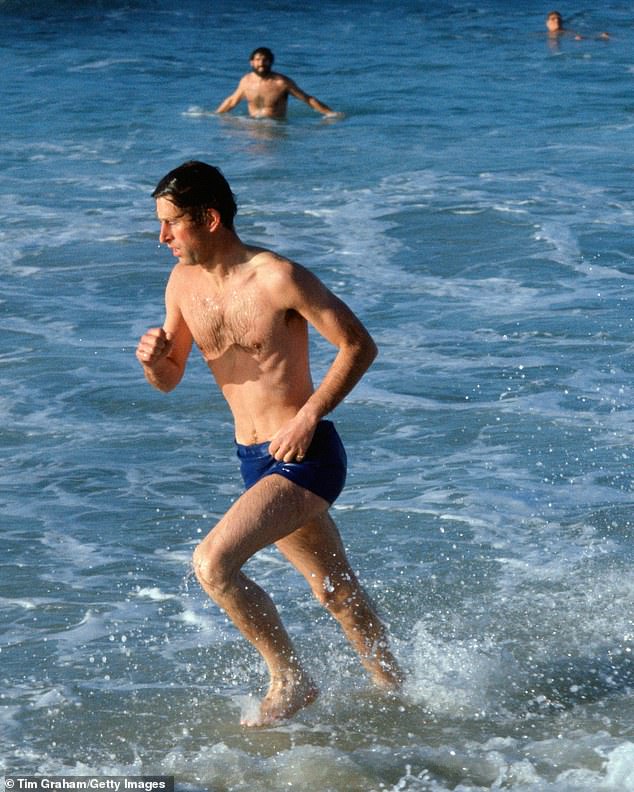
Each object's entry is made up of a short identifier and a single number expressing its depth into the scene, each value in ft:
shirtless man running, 29.12
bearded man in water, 124.67
